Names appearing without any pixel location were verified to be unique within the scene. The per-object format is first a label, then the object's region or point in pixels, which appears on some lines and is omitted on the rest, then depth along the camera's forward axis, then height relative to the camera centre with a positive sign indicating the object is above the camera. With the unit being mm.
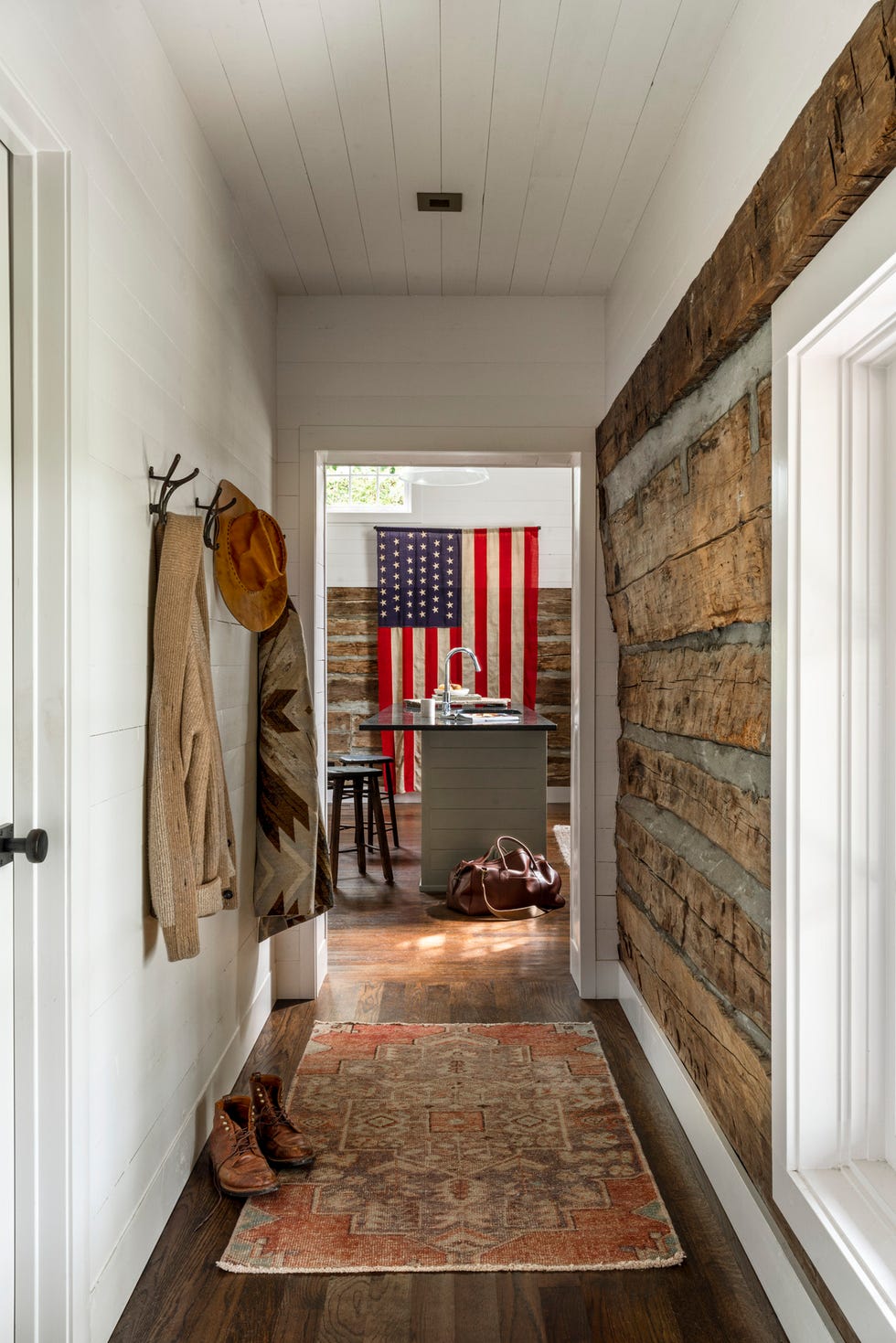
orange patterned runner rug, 2002 -1214
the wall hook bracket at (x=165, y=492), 2094 +388
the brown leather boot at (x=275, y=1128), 2340 -1152
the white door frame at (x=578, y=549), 3592 +445
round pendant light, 7973 +1589
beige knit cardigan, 2014 -205
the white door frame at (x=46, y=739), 1547 -118
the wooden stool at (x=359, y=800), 5316 -769
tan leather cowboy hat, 2703 +302
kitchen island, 5141 -676
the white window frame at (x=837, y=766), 1616 -170
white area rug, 6159 -1158
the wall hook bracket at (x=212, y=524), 2529 +383
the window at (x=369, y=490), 8070 +1497
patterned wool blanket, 3174 -350
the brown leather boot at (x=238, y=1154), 2201 -1149
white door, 1514 -153
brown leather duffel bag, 4684 -1078
